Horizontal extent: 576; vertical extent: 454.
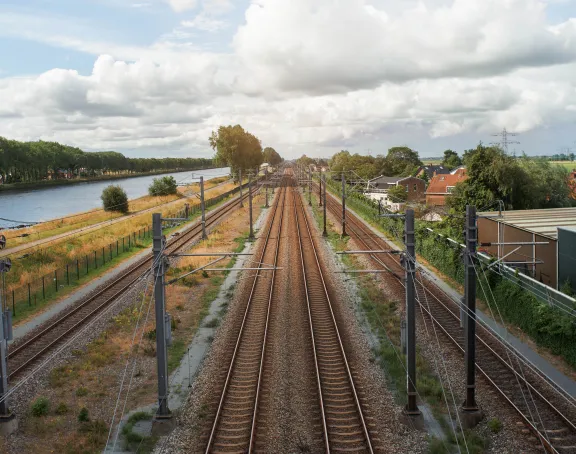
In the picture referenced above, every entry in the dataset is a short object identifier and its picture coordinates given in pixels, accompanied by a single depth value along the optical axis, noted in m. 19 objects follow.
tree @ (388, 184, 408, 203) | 75.31
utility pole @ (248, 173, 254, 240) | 46.03
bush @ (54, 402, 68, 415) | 14.61
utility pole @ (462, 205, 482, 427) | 12.96
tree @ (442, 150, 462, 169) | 173.50
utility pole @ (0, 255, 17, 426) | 13.47
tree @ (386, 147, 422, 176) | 144.25
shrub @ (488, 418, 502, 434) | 13.05
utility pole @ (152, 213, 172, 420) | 13.23
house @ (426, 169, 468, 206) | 83.68
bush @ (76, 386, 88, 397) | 15.85
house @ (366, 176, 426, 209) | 93.11
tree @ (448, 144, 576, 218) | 46.44
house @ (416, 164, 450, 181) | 144.70
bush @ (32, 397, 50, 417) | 14.49
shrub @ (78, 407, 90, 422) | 14.12
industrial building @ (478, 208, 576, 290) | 23.14
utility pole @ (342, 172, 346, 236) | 42.19
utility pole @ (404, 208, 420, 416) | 13.34
